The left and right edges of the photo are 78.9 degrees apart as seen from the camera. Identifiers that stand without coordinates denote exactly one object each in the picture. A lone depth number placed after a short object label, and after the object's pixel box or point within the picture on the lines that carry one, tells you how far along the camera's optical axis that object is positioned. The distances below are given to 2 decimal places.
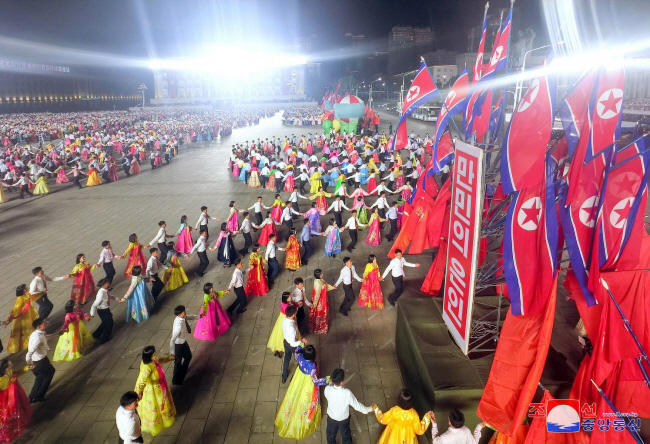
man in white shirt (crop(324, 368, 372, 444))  4.12
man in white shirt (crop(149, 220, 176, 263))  9.12
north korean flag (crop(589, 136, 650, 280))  3.48
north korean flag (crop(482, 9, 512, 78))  5.48
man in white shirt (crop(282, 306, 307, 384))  5.24
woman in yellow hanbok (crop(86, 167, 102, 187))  18.91
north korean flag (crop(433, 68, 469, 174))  6.01
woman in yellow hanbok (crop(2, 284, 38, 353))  6.32
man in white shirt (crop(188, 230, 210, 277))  8.78
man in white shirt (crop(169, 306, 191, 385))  5.44
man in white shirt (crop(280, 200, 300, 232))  11.10
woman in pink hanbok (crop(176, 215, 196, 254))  9.62
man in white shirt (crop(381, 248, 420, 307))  7.41
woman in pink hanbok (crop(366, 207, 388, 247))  10.77
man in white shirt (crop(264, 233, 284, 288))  8.38
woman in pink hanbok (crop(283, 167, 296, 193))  16.16
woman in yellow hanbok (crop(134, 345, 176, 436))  4.50
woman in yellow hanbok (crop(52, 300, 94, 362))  6.12
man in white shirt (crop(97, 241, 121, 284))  8.23
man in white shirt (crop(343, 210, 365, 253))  10.25
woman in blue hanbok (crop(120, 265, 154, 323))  7.10
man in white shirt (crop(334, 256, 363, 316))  7.05
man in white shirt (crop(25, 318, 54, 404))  5.15
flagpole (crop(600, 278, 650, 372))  3.43
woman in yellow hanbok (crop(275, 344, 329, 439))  4.39
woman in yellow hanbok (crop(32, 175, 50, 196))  17.28
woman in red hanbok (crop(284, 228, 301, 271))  9.19
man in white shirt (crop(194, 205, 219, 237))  10.02
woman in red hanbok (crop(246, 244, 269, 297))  7.99
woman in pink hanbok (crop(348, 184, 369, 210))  11.22
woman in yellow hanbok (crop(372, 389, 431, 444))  3.89
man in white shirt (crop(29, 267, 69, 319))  6.90
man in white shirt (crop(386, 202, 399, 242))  11.03
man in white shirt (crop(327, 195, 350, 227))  11.20
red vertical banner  4.13
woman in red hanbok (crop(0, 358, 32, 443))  4.52
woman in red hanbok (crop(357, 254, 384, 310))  7.36
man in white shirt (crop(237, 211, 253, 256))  10.03
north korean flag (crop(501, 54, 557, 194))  3.57
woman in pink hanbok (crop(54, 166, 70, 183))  19.09
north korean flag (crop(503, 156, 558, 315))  3.77
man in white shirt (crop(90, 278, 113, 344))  6.46
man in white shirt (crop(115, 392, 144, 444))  3.89
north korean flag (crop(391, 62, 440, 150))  6.84
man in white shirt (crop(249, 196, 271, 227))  11.38
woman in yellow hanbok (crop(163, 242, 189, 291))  8.39
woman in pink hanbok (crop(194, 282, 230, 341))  6.49
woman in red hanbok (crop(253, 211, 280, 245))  10.50
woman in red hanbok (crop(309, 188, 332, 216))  12.59
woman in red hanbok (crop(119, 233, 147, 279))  8.48
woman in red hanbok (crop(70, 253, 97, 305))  7.66
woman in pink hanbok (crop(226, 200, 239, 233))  10.86
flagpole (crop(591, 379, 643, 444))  3.59
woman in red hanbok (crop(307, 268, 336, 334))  6.69
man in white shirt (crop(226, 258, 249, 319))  7.07
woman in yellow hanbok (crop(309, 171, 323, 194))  15.41
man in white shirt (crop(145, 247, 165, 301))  7.76
